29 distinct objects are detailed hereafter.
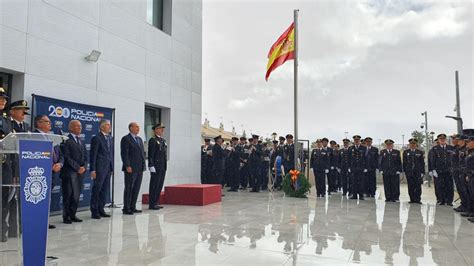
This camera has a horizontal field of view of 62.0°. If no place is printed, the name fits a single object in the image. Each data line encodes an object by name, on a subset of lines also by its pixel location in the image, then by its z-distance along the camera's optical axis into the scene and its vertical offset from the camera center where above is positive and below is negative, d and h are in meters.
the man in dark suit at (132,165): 7.45 -0.08
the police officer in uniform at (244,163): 13.32 -0.06
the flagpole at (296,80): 10.56 +2.23
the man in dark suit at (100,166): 6.94 -0.10
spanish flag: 11.22 +3.24
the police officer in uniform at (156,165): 8.19 -0.08
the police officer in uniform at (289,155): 12.20 +0.22
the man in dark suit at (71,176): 6.36 -0.25
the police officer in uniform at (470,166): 7.05 -0.05
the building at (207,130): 36.14 +3.04
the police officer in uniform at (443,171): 9.74 -0.19
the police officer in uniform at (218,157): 12.28 +0.14
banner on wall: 6.79 +0.81
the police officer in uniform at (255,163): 12.86 -0.04
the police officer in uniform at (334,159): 11.72 +0.10
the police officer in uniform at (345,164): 11.30 -0.05
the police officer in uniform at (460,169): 8.02 -0.12
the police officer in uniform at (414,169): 10.14 -0.16
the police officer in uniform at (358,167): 10.91 -0.12
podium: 3.09 -0.26
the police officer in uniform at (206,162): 13.23 -0.02
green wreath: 10.62 -0.67
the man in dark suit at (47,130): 5.71 +0.45
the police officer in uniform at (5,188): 3.25 -0.23
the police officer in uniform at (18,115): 5.23 +0.61
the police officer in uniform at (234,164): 13.16 -0.08
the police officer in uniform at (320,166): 11.48 -0.11
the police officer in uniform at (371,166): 10.85 -0.09
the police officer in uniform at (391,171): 10.34 -0.21
